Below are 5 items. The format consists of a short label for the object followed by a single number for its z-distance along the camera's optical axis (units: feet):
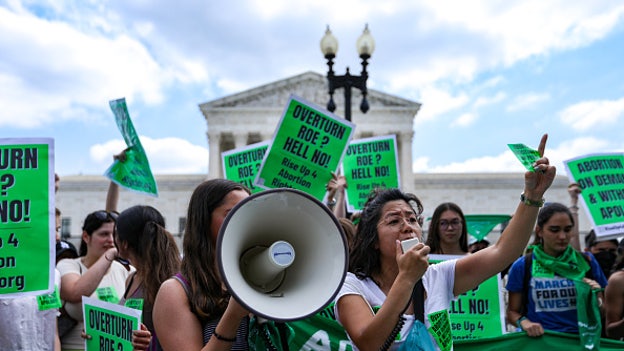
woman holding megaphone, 6.72
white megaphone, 5.68
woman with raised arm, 7.58
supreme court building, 174.60
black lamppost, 38.83
